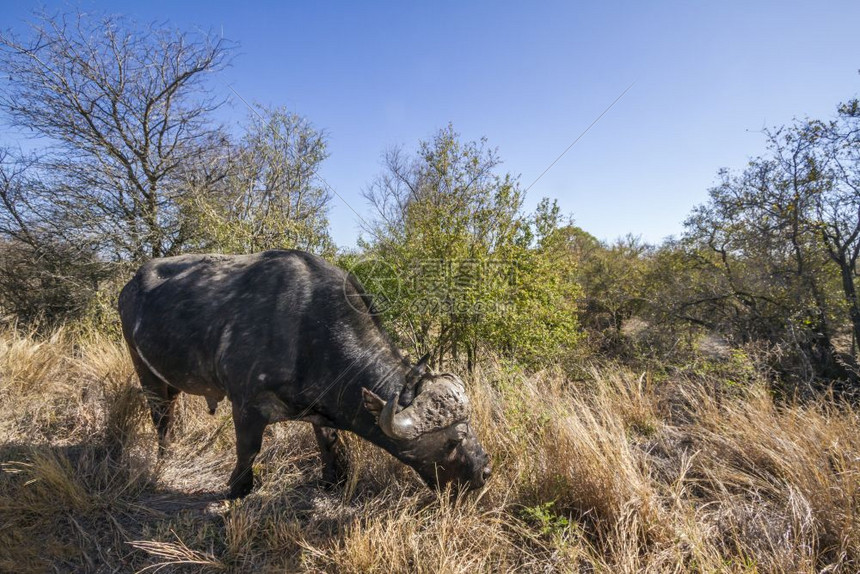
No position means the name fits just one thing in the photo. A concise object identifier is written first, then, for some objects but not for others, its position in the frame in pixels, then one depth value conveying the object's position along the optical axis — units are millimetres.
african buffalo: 2955
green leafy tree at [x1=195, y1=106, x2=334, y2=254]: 7438
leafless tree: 7926
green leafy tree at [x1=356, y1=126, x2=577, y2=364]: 5613
